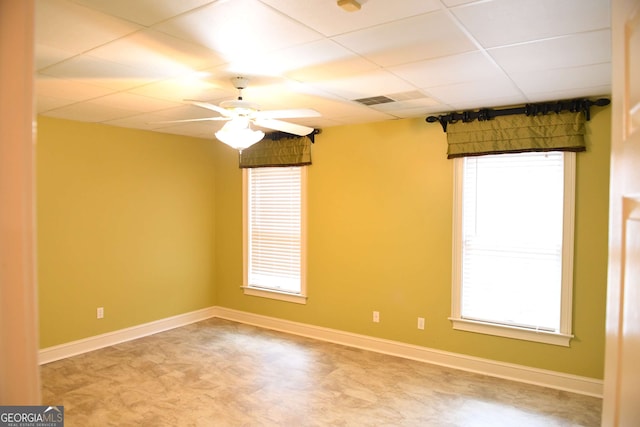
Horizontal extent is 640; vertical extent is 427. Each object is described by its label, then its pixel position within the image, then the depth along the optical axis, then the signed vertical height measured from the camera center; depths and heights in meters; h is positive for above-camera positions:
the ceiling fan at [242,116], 2.69 +0.62
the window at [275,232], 5.04 -0.38
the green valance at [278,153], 4.87 +0.63
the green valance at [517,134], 3.34 +0.63
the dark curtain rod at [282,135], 4.79 +0.84
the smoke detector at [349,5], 1.69 +0.85
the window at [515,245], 3.49 -0.37
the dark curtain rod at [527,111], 3.28 +0.83
